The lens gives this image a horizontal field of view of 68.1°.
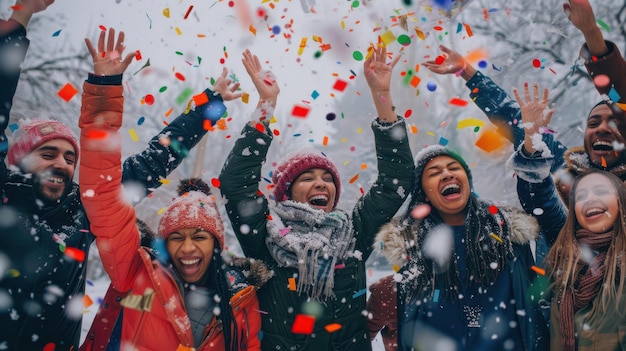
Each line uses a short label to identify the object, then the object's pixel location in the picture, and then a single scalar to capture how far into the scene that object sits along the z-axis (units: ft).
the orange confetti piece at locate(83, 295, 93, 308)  10.41
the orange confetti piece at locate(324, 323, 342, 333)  9.77
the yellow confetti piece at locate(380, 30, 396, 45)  14.28
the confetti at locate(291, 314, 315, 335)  9.71
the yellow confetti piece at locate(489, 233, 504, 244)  9.66
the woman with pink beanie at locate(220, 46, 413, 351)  9.87
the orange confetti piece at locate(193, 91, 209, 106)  12.25
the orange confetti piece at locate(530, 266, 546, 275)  9.49
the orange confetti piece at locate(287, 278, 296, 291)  10.01
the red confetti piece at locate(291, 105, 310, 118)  13.62
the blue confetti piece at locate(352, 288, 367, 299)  10.22
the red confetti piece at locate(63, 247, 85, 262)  9.44
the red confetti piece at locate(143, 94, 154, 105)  13.70
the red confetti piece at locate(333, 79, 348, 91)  13.75
